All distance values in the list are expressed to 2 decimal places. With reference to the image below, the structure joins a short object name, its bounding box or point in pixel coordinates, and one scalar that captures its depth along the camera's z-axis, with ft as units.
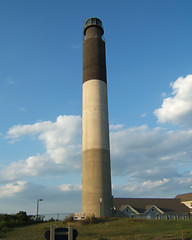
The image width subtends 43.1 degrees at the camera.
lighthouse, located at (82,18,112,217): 131.54
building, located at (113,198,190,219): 187.32
